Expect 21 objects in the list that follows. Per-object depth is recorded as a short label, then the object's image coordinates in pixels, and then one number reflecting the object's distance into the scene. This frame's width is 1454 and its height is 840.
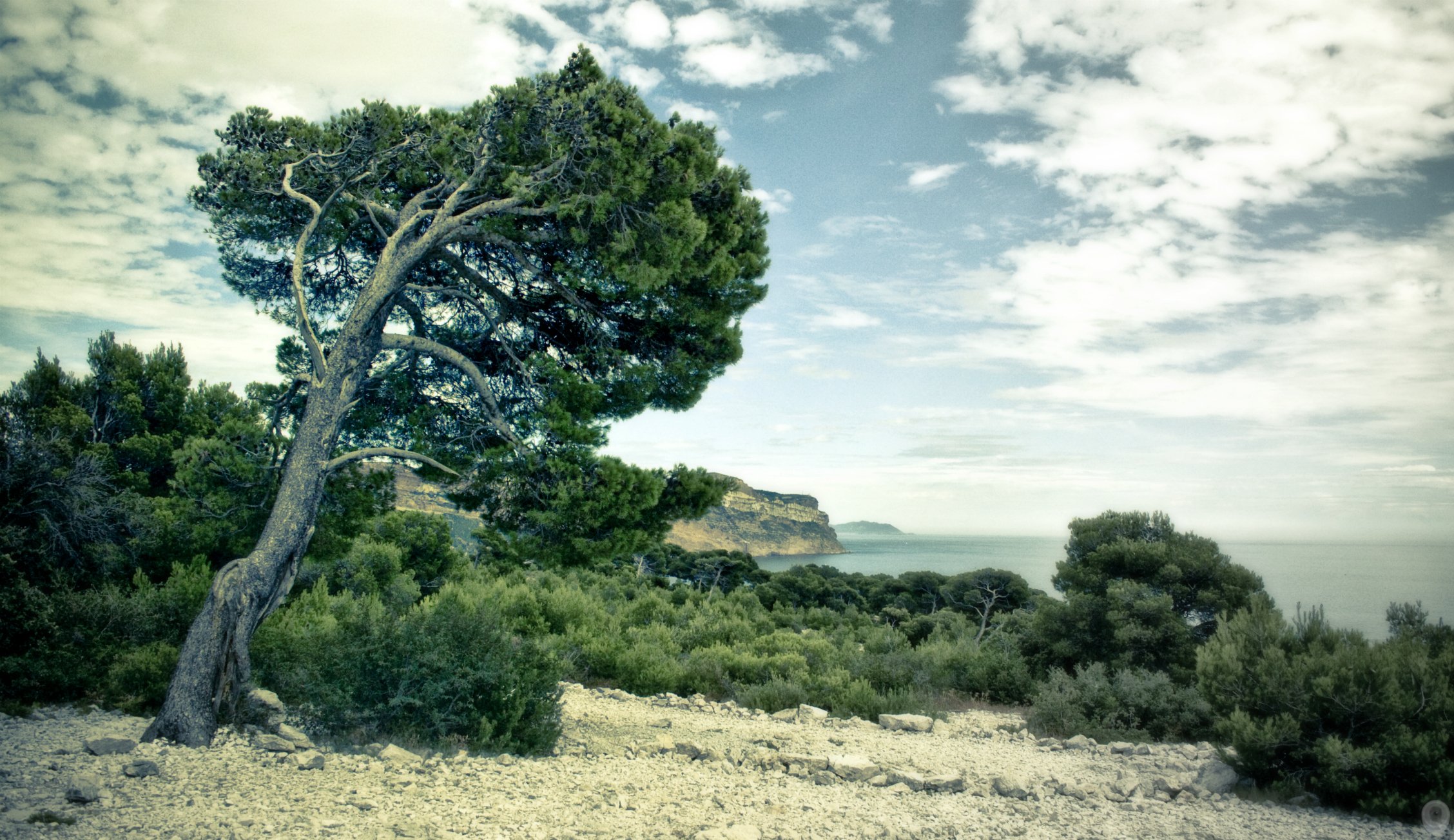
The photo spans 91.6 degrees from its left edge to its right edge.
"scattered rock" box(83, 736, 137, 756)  5.07
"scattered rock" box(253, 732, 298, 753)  5.39
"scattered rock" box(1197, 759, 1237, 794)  5.53
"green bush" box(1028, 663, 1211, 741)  7.96
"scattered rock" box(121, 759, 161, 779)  4.61
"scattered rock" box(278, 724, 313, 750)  5.47
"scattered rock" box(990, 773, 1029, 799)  5.21
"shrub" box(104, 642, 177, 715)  6.71
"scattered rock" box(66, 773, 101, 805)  3.96
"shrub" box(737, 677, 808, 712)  9.09
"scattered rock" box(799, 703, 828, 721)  8.42
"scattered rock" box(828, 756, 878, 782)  5.54
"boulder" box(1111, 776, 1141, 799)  5.28
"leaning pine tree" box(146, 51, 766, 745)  7.04
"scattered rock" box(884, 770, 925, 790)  5.34
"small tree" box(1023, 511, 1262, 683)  10.91
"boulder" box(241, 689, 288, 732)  6.18
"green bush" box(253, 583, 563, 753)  5.72
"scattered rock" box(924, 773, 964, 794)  5.34
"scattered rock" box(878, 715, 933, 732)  8.13
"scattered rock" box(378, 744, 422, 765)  5.12
